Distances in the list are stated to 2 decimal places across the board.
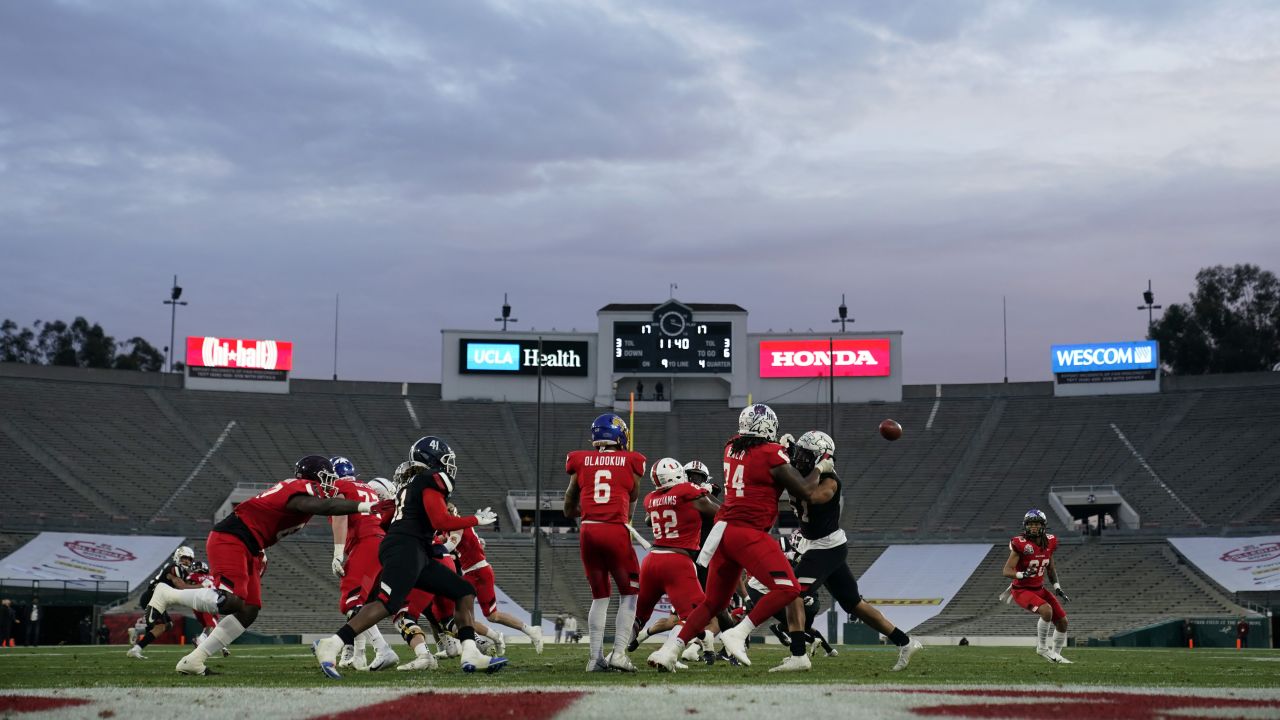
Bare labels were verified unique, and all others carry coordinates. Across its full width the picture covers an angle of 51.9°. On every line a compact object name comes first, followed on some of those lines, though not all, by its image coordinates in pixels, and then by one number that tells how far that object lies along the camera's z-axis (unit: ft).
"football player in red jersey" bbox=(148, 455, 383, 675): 43.50
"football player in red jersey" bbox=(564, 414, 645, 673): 45.98
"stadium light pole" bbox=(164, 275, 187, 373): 270.46
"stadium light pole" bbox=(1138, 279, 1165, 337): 294.46
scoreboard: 247.09
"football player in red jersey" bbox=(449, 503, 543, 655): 63.21
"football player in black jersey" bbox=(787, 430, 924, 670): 47.09
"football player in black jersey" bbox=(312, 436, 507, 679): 40.83
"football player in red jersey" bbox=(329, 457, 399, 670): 53.31
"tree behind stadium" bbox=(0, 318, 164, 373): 364.38
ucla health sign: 250.78
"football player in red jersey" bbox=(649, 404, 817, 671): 42.45
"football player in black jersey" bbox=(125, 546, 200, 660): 61.87
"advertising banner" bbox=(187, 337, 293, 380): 245.24
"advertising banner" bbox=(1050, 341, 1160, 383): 242.78
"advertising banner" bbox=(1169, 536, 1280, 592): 170.71
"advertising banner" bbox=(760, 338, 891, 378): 248.52
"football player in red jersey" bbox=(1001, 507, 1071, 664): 65.00
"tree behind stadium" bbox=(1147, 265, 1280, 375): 325.01
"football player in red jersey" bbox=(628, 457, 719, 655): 49.19
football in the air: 58.95
